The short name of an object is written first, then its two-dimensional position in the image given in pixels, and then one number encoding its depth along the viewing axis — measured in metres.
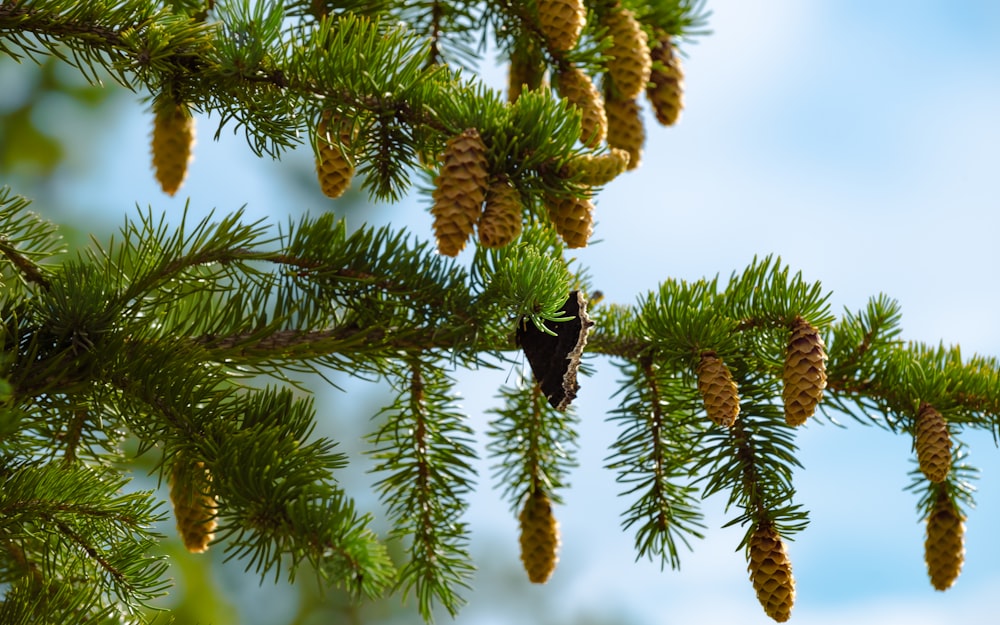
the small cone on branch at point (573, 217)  1.41
